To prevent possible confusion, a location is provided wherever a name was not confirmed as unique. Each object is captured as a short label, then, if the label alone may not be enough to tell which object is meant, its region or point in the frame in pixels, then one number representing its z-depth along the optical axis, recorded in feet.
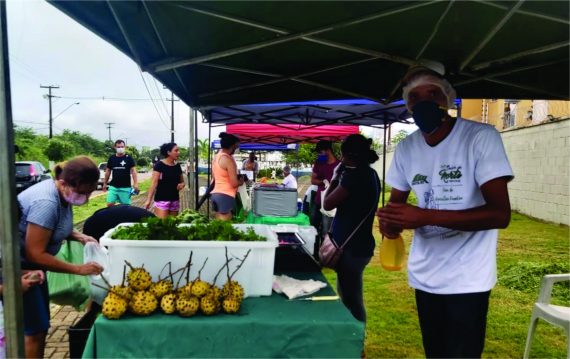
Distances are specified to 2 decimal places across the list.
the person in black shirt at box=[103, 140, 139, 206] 26.55
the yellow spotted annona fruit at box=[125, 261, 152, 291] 6.18
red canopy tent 29.35
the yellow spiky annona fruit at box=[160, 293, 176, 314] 6.02
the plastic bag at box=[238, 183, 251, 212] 23.15
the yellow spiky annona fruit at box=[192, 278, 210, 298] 6.12
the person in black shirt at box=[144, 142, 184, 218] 23.36
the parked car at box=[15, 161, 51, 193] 53.88
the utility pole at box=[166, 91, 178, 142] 121.08
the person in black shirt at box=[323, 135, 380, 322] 10.24
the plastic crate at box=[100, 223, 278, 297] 6.61
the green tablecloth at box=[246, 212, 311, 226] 19.65
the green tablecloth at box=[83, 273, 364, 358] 5.76
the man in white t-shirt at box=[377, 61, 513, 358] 5.40
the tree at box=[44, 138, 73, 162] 119.34
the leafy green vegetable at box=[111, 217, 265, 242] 6.95
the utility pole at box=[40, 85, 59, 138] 142.92
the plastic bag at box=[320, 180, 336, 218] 18.54
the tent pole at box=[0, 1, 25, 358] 4.41
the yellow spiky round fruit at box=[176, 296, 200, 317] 5.92
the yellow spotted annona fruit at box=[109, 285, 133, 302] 5.95
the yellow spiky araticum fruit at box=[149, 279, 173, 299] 6.18
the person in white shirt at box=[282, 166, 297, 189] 27.67
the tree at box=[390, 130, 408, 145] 122.62
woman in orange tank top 19.07
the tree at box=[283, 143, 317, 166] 103.67
